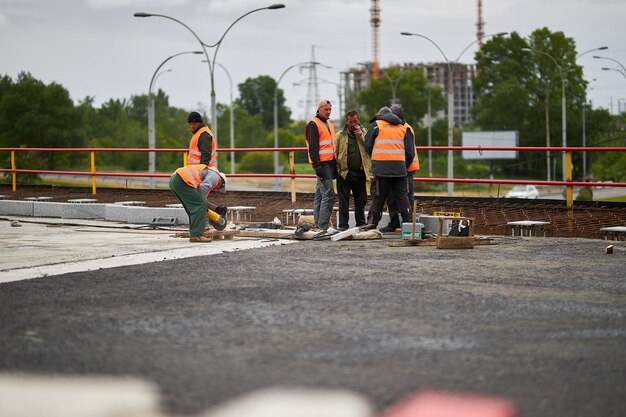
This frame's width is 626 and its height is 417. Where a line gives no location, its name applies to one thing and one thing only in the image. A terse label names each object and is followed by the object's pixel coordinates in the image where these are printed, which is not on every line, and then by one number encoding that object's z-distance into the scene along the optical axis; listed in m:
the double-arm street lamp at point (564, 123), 52.56
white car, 62.53
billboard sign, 86.50
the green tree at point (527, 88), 90.00
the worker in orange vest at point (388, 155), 14.07
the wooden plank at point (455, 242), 12.47
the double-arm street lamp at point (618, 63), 60.52
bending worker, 13.55
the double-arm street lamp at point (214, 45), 34.50
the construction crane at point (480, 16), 143.62
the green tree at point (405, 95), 117.75
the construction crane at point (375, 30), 141.00
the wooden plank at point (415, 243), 12.78
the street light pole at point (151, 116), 36.94
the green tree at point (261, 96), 161.12
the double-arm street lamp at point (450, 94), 41.19
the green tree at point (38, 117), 86.19
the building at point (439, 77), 186.23
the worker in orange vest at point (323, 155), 14.02
